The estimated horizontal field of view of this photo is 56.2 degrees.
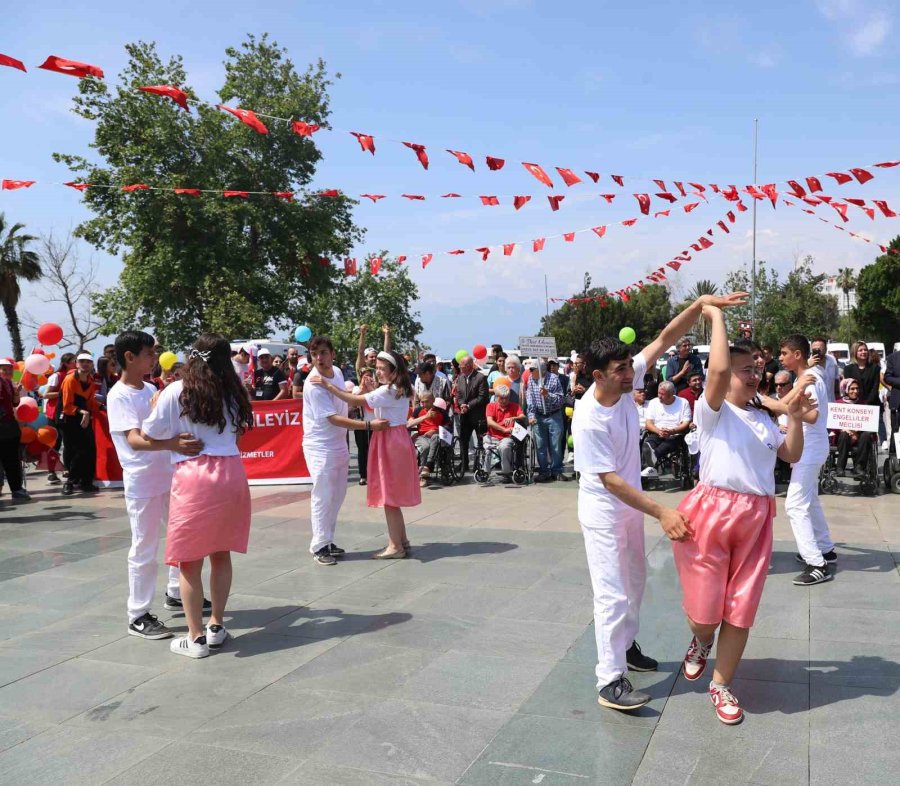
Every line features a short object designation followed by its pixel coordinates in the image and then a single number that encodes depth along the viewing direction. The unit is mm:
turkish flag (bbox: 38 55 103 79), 6398
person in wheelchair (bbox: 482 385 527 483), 11484
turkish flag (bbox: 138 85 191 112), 8055
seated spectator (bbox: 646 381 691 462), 10649
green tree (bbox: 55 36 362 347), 29000
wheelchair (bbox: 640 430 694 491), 10562
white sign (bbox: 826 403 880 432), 9711
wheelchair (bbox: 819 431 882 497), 9656
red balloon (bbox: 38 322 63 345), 13202
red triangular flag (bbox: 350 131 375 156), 9312
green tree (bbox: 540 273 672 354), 59625
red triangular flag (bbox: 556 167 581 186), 10266
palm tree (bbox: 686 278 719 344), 58644
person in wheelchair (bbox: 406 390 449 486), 11547
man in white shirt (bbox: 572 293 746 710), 3869
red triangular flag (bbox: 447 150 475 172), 9984
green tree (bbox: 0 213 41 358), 37625
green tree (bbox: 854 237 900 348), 46375
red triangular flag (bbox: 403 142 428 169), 9742
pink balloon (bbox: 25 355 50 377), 12625
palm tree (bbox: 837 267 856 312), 64750
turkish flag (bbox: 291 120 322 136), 9359
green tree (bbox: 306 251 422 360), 34438
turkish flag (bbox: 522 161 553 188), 10203
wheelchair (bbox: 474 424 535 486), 11562
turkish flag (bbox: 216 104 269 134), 8781
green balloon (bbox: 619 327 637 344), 11077
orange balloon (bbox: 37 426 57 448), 12125
